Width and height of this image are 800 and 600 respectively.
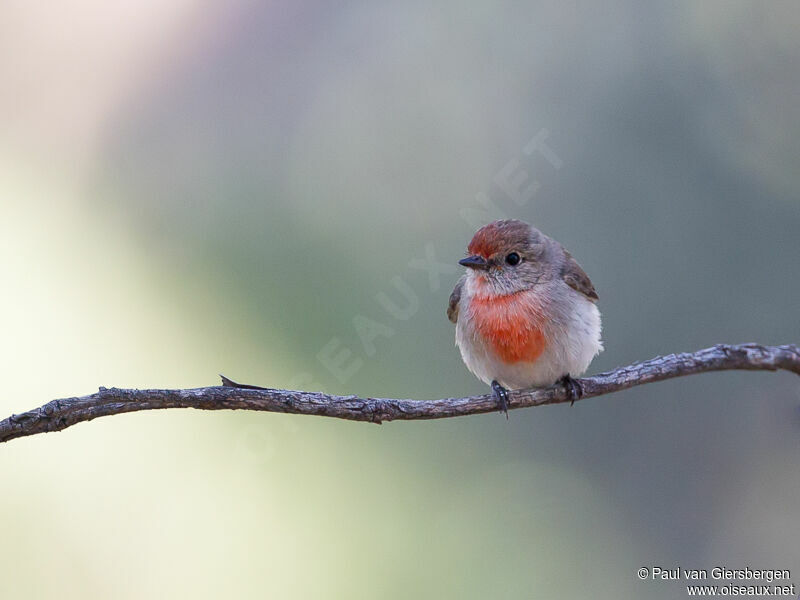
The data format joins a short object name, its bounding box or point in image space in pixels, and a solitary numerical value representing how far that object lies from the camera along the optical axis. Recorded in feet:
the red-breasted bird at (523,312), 24.75
